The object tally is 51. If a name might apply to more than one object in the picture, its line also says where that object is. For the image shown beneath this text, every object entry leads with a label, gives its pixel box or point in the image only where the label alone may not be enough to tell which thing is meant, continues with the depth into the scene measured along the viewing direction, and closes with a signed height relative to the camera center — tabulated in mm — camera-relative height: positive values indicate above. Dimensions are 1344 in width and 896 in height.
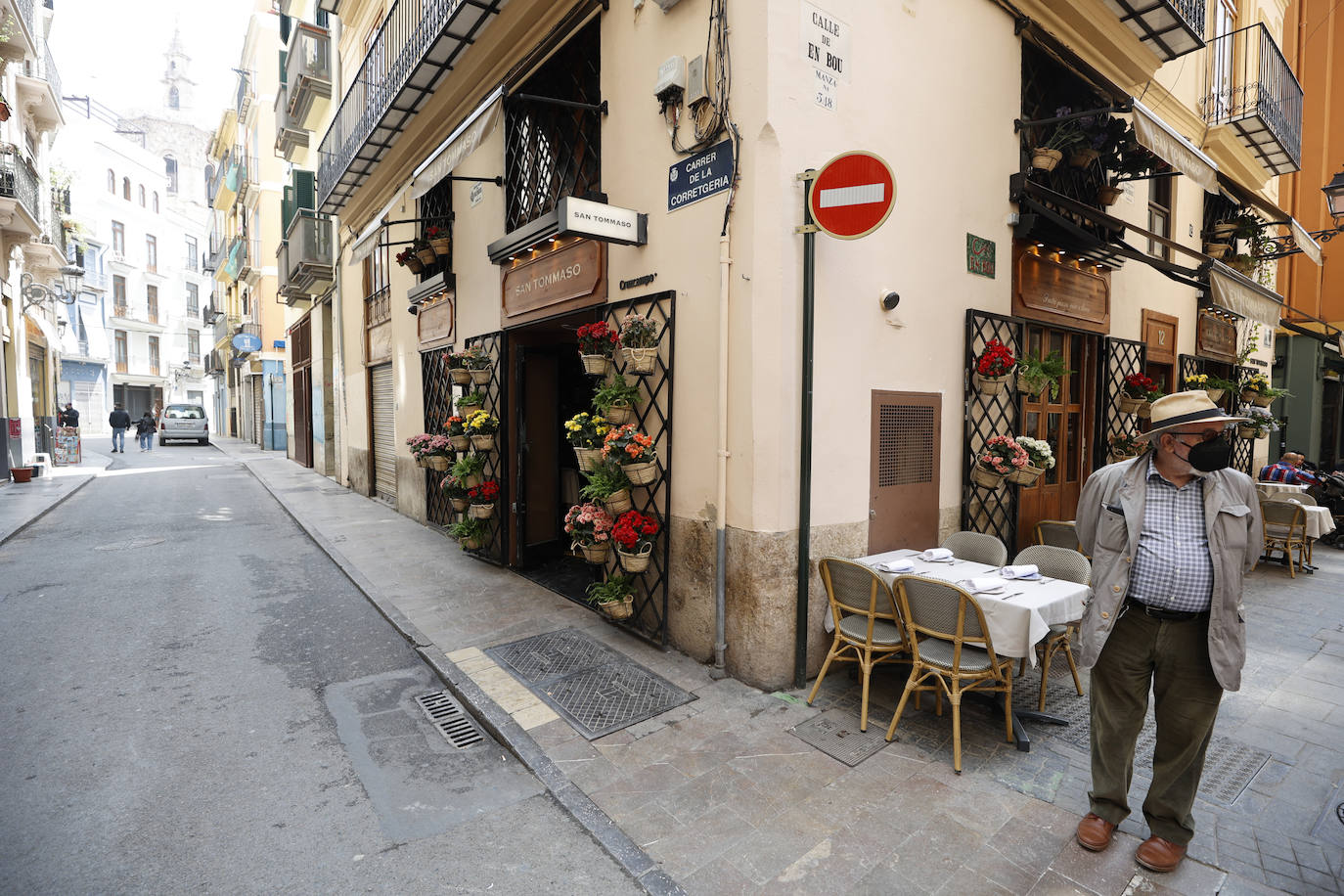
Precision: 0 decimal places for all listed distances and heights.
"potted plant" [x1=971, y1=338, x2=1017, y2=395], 5773 +427
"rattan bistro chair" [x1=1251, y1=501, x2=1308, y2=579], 8250 -1480
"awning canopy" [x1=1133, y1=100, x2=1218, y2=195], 5844 +2472
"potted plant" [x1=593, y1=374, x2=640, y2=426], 5586 +151
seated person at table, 9930 -923
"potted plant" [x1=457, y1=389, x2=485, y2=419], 8188 +184
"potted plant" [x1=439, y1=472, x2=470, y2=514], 8148 -950
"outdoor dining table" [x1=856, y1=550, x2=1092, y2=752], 3822 -1214
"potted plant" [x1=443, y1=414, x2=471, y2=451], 8281 -206
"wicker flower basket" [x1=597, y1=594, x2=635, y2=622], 5520 -1639
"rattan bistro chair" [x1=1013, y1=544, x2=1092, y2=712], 4293 -1139
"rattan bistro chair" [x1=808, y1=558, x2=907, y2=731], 4266 -1358
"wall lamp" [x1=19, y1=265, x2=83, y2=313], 18156 +3822
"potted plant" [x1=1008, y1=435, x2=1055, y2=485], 5910 -374
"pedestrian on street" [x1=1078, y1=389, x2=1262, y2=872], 2875 -907
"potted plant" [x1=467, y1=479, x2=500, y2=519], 7902 -1017
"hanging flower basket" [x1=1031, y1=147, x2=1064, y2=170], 6570 +2604
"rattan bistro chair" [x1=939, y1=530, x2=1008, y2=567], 5098 -1085
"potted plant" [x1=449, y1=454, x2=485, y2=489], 8055 -661
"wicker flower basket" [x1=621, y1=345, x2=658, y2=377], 5324 +477
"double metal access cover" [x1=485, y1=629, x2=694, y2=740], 4375 -1999
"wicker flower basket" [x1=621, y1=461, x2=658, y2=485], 5266 -457
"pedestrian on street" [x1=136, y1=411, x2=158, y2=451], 27562 -519
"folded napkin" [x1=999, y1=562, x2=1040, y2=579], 4543 -1118
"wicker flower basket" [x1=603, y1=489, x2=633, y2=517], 5469 -731
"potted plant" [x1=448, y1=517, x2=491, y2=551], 8250 -1478
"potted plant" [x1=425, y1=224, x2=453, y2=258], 9492 +2617
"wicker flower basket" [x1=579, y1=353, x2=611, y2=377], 5789 +473
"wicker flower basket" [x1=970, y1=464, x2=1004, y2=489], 5863 -583
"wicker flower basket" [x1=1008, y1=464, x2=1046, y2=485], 5742 -544
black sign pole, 4609 -327
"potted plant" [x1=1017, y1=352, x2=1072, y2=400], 6203 +403
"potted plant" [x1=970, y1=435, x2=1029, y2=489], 5695 -410
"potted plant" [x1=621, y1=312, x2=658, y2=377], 5324 +617
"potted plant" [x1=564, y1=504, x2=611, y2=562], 5457 -966
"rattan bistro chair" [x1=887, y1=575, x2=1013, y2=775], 3803 -1409
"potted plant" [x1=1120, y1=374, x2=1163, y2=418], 7816 +247
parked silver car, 30297 -255
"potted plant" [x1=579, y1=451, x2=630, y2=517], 5469 -608
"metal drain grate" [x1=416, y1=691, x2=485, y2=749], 4172 -2066
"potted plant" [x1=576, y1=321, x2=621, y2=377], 5746 +614
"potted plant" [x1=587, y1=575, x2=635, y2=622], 5523 -1551
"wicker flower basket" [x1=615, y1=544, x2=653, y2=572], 5348 -1199
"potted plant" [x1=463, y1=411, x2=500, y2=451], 7670 -146
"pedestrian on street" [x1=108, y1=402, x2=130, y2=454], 24423 -234
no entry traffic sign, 4324 +1493
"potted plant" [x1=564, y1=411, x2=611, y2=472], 5605 -171
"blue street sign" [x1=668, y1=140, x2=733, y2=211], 4797 +1864
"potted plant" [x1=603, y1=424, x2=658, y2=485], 5258 -310
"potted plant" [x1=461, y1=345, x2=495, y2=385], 8156 +671
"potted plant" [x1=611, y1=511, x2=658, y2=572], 5301 -1026
